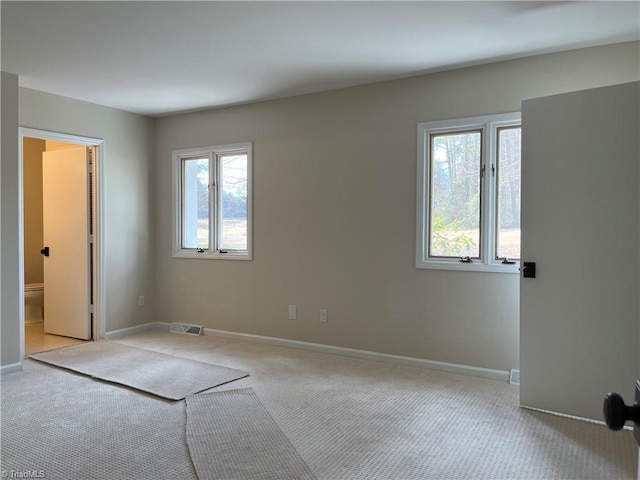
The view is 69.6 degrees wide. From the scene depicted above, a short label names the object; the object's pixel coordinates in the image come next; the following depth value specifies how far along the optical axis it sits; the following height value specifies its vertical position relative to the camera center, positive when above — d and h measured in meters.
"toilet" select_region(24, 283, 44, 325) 5.73 -0.89
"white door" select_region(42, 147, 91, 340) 4.96 -0.11
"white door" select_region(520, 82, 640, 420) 2.73 -0.09
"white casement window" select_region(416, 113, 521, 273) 3.65 +0.33
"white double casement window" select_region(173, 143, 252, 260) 5.04 +0.36
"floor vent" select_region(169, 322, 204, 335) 5.24 -1.11
